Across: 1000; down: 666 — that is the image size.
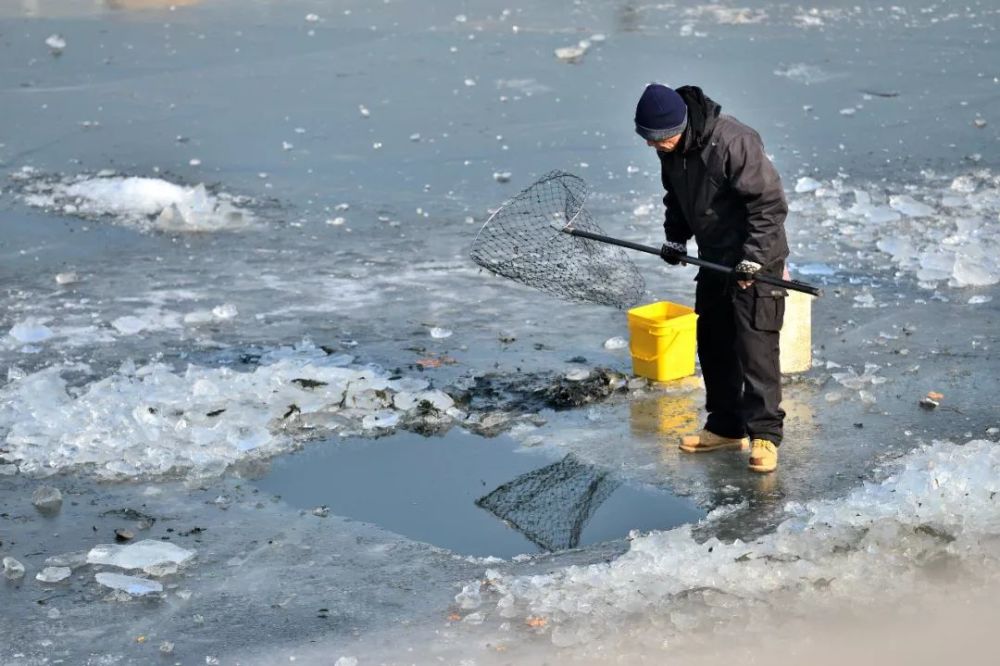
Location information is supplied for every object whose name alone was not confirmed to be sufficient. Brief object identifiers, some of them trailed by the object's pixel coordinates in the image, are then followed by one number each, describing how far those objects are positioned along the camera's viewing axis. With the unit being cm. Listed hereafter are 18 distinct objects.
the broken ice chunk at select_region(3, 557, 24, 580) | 1071
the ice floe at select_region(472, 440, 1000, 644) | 986
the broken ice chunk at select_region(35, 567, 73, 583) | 1067
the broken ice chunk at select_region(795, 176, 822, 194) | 2069
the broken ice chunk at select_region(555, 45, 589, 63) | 2859
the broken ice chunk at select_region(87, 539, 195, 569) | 1083
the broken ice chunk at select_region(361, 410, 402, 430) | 1342
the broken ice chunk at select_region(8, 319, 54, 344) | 1577
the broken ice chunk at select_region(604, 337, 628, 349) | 1527
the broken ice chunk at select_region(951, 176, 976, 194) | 2033
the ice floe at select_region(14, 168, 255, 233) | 1998
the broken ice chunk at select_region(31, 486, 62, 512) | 1190
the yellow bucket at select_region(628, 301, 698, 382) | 1383
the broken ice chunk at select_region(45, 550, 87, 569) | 1091
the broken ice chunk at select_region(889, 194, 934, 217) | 1937
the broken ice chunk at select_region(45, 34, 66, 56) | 3012
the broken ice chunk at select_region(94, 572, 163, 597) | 1043
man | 1157
